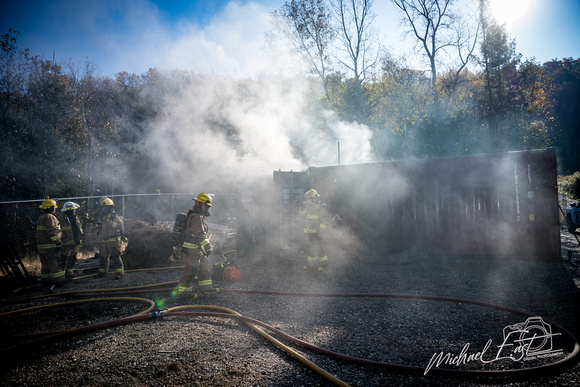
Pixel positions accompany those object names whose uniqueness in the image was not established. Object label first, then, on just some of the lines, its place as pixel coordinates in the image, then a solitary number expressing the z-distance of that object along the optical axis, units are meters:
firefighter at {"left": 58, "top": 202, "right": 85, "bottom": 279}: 7.73
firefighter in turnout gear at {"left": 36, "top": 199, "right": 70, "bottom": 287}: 7.04
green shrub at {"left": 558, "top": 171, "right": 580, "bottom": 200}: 18.07
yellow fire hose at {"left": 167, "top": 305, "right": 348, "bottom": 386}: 3.05
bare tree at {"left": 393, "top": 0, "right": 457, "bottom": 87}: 18.02
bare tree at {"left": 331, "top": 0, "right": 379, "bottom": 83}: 18.20
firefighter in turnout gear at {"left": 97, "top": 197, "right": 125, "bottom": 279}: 8.02
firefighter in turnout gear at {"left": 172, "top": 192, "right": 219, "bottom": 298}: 6.12
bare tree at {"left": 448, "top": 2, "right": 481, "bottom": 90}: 17.88
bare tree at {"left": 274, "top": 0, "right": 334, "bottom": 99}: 18.45
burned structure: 7.60
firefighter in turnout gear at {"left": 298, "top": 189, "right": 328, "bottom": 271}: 8.12
